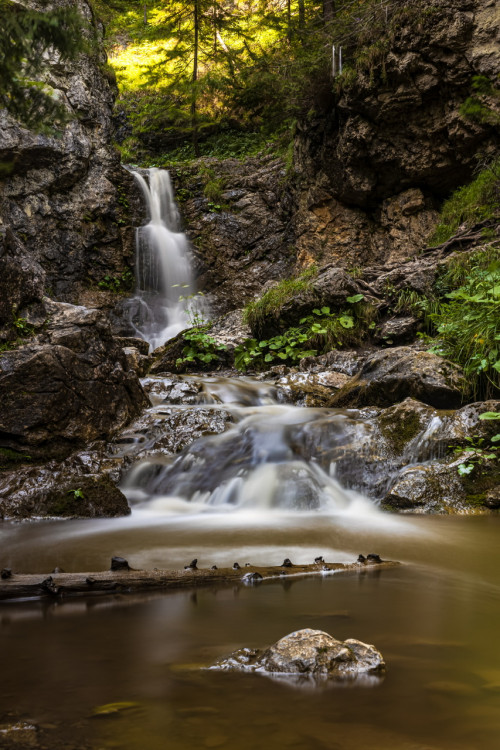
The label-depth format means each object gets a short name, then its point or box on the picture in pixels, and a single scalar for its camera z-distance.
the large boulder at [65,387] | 5.84
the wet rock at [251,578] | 2.86
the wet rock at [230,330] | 11.92
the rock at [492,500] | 4.83
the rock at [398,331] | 9.86
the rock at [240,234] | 15.67
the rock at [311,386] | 8.37
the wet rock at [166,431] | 6.40
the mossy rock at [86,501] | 4.80
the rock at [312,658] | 1.64
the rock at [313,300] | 10.79
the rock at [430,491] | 4.88
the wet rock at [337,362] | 9.63
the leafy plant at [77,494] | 4.85
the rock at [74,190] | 13.75
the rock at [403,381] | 6.52
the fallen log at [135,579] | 2.59
